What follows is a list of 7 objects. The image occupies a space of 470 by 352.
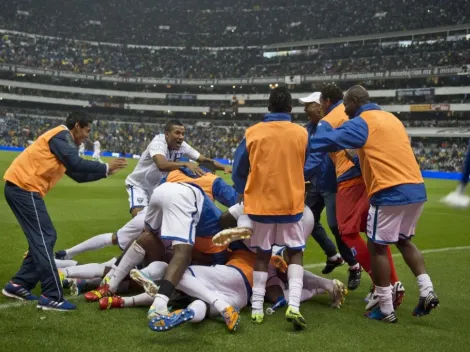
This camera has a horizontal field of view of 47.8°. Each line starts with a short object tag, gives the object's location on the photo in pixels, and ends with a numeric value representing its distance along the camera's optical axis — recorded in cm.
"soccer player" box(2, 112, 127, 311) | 526
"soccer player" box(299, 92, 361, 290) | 674
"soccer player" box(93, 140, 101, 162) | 3566
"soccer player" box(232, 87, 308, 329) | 505
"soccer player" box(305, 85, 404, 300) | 614
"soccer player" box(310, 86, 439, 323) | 514
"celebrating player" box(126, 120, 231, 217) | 751
